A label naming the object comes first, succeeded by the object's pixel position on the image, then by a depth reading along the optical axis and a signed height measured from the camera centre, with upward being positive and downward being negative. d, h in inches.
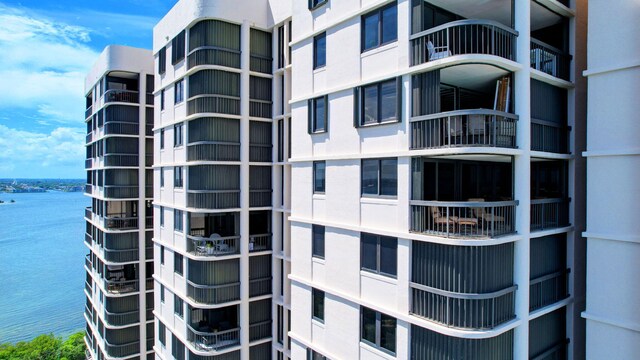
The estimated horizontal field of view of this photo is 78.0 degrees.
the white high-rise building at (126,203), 1040.8 -75.8
